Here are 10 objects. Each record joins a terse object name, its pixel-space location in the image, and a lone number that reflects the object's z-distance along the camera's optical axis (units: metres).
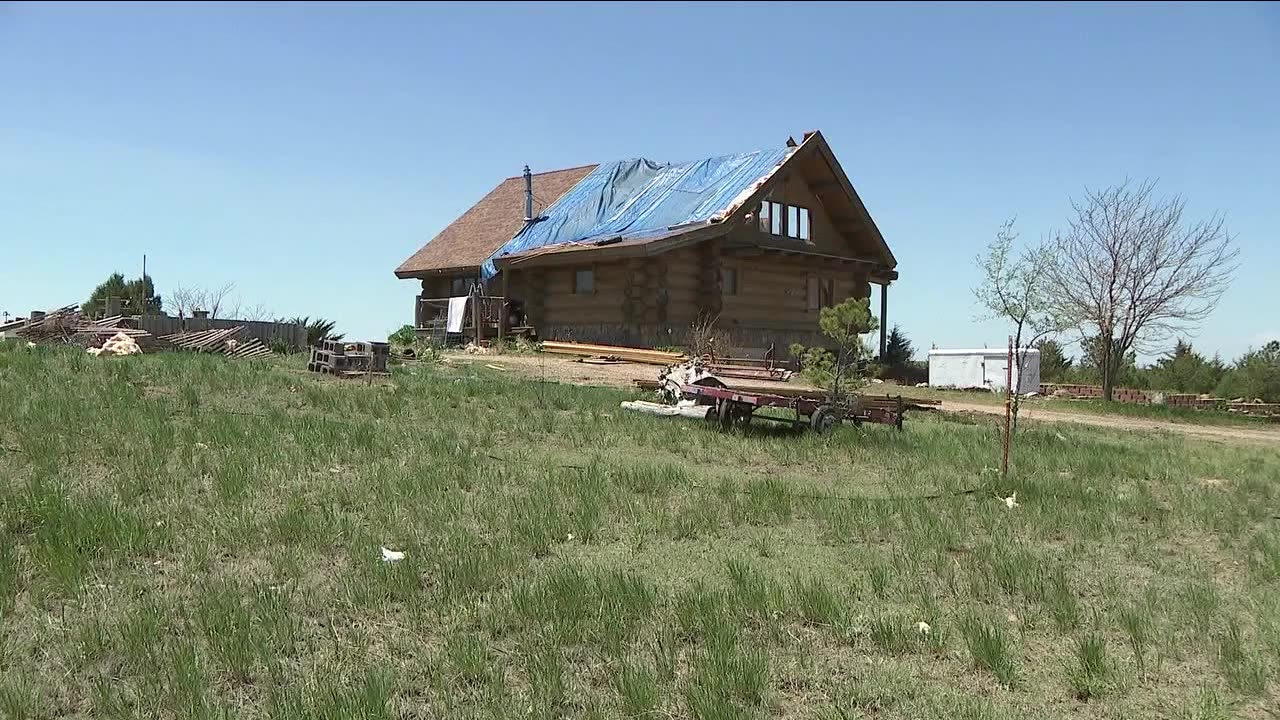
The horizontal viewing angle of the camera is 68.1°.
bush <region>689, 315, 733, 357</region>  22.12
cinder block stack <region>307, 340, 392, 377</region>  16.45
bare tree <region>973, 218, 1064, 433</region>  17.80
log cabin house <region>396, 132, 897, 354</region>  26.62
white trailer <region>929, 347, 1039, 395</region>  26.61
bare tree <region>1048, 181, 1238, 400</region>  26.11
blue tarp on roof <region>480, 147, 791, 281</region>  27.23
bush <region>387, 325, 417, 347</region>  30.39
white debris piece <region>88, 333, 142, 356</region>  19.58
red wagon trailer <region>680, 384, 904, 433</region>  11.62
